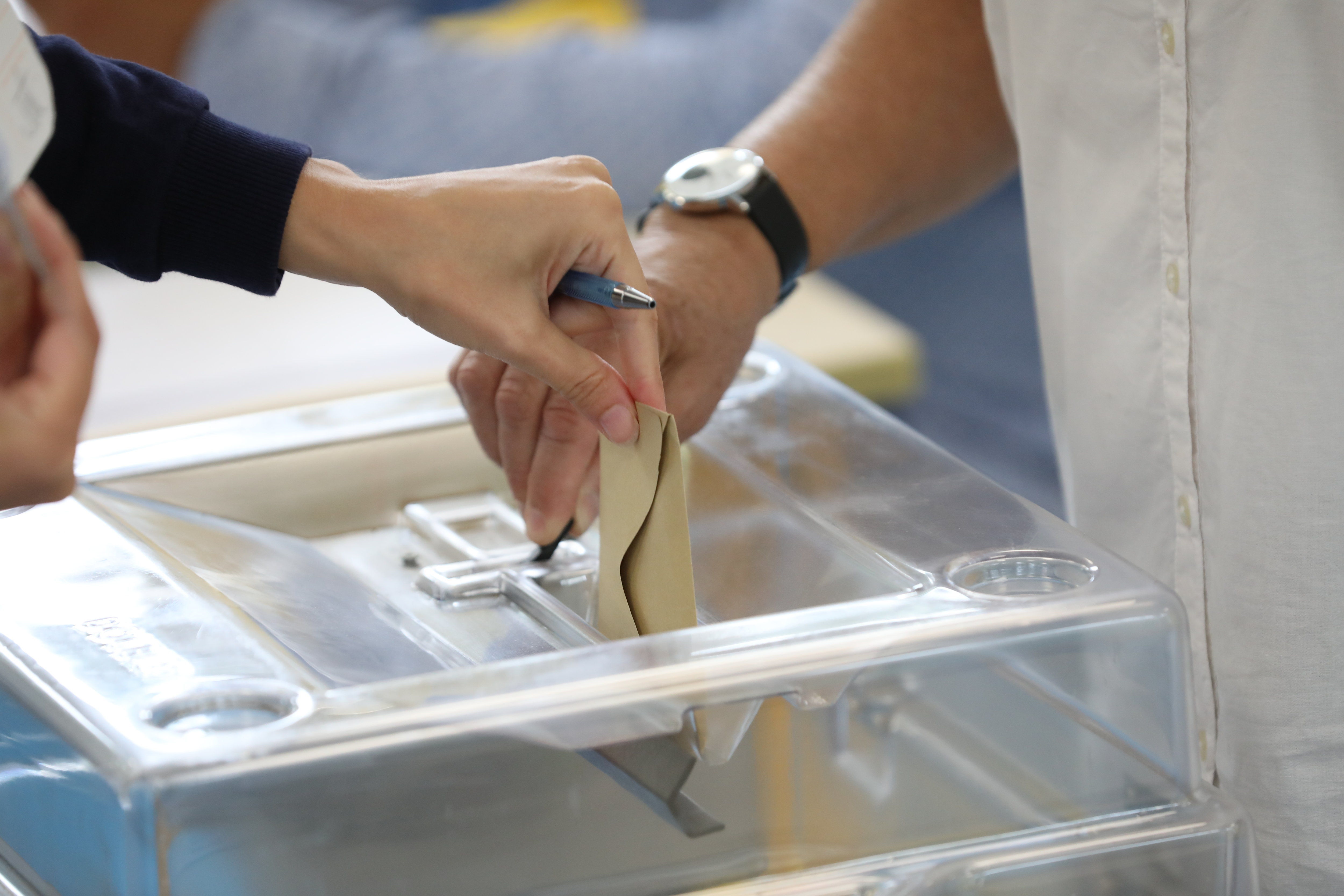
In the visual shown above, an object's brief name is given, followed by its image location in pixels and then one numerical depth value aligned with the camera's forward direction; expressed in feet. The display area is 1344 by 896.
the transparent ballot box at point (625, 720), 6.29
